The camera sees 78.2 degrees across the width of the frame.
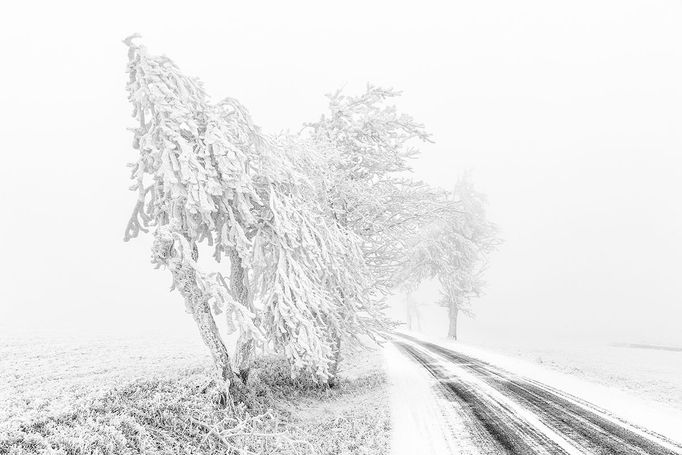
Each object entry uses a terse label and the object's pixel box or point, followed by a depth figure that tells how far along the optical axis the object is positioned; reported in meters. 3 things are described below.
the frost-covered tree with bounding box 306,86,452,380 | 13.42
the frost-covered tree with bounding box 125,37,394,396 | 8.62
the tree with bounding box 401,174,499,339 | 29.00
